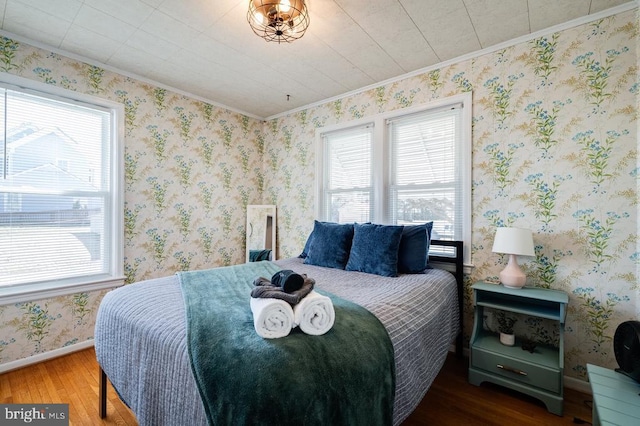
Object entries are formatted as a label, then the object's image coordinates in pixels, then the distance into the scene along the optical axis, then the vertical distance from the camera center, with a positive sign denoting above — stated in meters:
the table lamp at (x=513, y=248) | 1.96 -0.25
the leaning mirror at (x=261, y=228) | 3.79 -0.22
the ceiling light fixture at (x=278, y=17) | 1.61 +1.21
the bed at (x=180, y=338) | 1.01 -0.59
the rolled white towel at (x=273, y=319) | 0.99 -0.39
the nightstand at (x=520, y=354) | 1.78 -0.99
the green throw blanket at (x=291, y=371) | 0.79 -0.51
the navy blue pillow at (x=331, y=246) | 2.51 -0.32
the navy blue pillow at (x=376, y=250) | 2.22 -0.31
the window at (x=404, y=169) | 2.55 +0.46
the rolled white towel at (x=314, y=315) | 1.05 -0.39
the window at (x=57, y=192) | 2.23 +0.17
